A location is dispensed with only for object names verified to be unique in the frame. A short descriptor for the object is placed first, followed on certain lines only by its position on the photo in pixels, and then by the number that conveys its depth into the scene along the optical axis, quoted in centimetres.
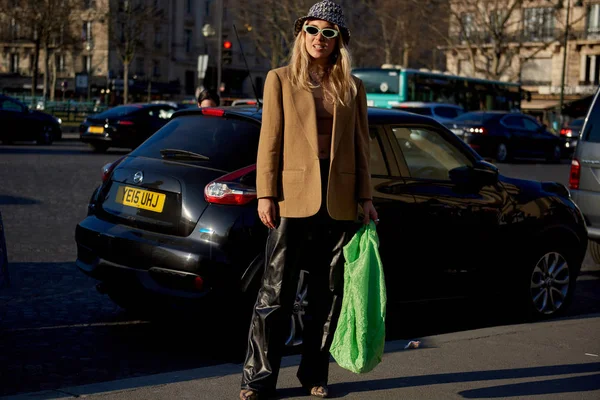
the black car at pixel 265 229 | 558
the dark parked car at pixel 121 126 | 2592
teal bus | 3597
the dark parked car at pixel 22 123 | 2761
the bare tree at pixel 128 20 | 6273
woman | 432
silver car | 911
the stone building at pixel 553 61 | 7438
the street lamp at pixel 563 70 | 5269
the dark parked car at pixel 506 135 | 2841
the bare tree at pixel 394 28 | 6601
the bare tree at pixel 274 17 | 6259
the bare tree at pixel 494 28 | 5925
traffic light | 2982
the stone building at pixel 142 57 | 7406
